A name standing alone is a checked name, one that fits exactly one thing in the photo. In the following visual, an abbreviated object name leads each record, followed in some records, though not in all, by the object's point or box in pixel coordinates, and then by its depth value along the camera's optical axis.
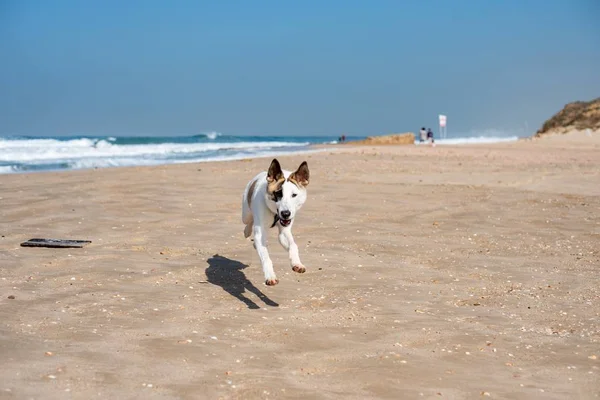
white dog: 6.83
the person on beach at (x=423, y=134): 53.93
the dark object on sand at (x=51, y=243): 8.99
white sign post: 56.67
